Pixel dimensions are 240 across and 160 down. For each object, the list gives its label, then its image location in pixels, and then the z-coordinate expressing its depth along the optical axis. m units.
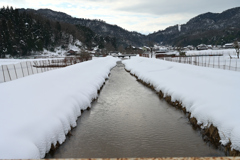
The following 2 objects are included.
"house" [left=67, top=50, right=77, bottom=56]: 108.06
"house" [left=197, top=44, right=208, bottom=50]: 143.15
